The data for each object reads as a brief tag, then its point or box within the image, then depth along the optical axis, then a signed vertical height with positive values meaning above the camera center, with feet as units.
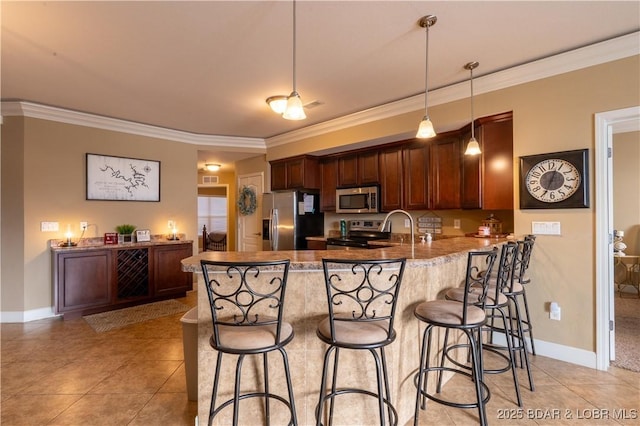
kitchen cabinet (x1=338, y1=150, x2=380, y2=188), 14.57 +2.14
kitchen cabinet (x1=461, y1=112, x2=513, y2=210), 9.91 +1.50
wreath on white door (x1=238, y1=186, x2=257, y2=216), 19.17 +0.76
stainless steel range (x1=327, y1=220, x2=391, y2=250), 14.22 -1.13
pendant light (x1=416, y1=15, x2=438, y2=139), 7.20 +4.38
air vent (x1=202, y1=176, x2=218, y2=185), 24.95 +2.70
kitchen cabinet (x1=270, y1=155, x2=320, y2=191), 16.29 +2.15
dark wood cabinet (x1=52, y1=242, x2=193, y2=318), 12.45 -2.73
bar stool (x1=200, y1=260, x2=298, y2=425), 4.88 -1.91
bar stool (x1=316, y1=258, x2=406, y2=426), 4.99 -1.92
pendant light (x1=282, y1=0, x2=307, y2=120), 6.59 +2.25
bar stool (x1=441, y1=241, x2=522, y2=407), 6.43 -1.88
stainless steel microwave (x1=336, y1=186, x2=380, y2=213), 14.43 +0.63
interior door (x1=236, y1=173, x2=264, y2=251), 18.95 -0.56
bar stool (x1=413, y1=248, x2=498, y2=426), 5.54 -1.95
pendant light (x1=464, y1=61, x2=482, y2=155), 9.28 +2.01
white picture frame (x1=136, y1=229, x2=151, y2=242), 14.75 -1.01
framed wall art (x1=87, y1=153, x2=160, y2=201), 14.15 +1.71
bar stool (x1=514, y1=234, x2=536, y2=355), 8.12 -1.84
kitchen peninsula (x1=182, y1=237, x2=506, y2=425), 5.90 -2.86
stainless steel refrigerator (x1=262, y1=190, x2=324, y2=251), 16.39 -0.32
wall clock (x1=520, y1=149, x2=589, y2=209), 8.45 +0.89
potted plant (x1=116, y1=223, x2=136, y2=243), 14.53 -0.84
